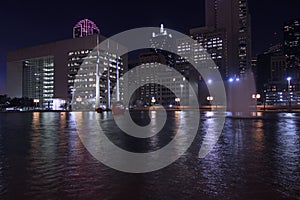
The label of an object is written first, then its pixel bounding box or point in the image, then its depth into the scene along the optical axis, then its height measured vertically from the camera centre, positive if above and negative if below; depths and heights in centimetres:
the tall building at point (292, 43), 18175 +4211
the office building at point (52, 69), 13475 +1979
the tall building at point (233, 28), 14962 +4513
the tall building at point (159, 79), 14950 +1537
